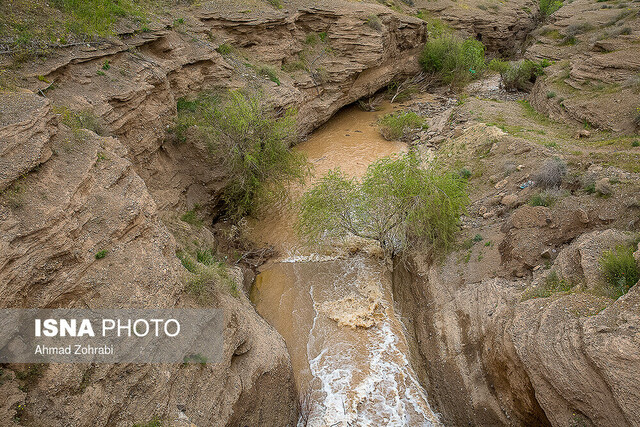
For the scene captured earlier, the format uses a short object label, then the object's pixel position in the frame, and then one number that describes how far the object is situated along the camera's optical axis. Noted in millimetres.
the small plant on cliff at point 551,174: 11977
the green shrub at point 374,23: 26438
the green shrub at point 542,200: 11055
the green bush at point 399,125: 23719
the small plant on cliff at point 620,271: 7105
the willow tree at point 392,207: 11500
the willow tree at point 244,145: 14688
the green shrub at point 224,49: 19928
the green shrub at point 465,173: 16312
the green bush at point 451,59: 30422
